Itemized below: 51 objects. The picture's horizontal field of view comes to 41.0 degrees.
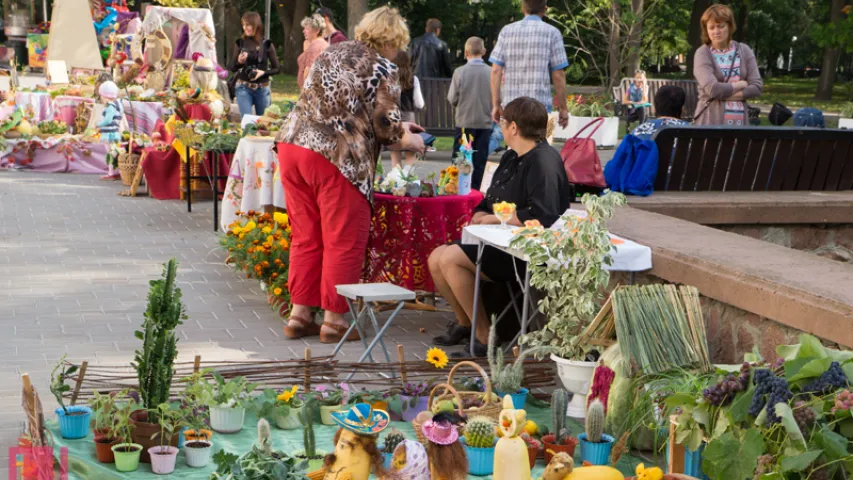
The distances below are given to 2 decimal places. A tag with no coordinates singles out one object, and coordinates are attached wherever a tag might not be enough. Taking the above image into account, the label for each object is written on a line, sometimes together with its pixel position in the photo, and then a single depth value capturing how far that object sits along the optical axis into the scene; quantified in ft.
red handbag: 23.44
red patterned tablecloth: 22.34
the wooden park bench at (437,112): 51.11
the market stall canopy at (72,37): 62.18
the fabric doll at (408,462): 12.41
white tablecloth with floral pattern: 28.81
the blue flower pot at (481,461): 14.33
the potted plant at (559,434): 14.55
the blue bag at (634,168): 23.67
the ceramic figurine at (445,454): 12.70
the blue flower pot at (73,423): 14.90
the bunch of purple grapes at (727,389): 12.34
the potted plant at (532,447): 14.69
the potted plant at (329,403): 16.17
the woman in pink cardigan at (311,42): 35.78
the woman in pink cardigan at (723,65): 25.03
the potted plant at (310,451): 13.64
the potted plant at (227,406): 15.71
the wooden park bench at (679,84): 62.69
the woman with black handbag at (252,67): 43.45
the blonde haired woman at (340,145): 20.29
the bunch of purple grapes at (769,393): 11.53
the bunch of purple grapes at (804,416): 11.44
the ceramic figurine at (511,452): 12.64
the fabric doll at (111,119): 44.93
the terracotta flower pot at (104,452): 14.24
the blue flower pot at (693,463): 13.21
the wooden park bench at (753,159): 24.59
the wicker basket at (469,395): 14.62
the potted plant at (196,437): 14.35
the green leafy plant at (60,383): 14.93
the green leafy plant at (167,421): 14.23
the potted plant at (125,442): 13.99
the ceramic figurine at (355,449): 12.55
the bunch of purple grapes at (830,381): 11.64
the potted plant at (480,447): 14.32
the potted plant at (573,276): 16.46
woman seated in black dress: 19.52
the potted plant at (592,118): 55.01
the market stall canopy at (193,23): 50.06
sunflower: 16.83
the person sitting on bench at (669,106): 25.42
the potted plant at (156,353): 14.23
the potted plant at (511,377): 16.57
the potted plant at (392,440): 13.53
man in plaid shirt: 28.58
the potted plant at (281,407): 16.15
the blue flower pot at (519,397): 16.62
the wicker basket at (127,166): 42.01
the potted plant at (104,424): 14.26
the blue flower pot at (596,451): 14.42
